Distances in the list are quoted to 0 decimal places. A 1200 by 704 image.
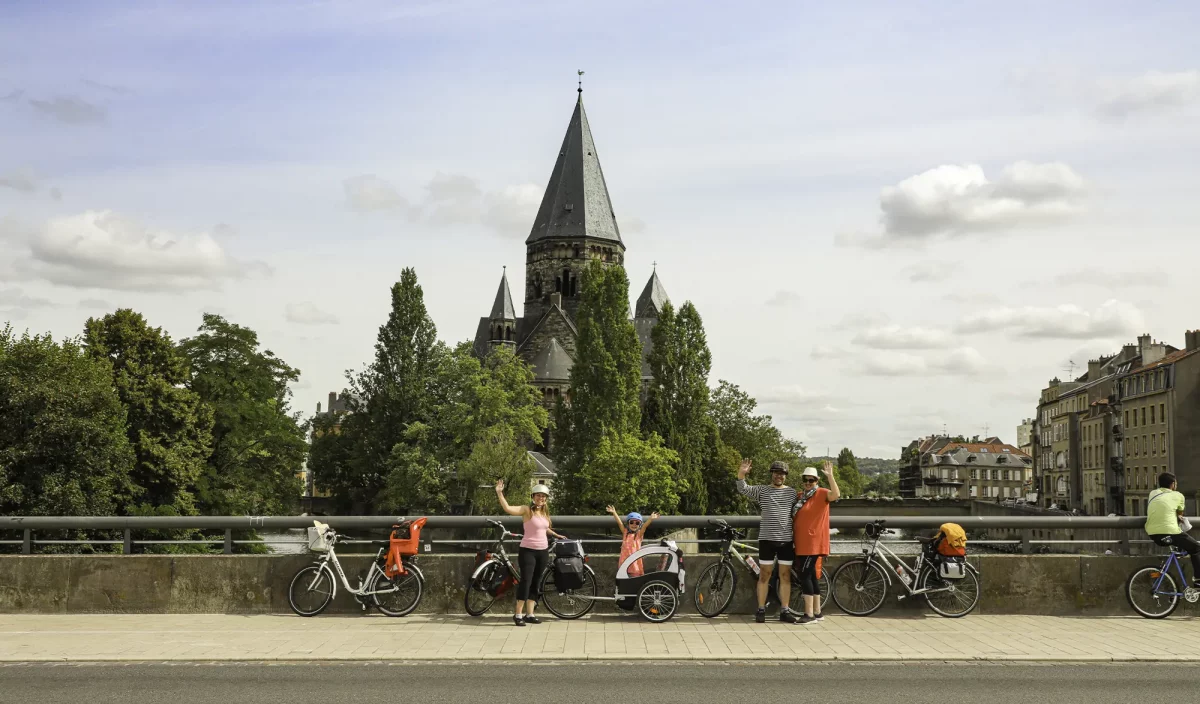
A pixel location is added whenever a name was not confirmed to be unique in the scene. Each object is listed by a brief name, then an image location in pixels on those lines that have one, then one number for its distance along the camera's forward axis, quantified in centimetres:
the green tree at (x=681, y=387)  7606
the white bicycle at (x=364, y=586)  1463
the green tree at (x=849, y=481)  16956
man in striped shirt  1408
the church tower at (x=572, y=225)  13125
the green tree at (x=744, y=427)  9131
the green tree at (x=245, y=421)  6125
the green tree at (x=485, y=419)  7488
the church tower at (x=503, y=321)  13038
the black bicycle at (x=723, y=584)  1447
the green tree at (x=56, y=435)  4378
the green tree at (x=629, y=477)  6750
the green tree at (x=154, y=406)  5172
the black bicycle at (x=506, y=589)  1435
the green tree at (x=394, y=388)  8481
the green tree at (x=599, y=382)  7200
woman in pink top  1398
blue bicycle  1455
